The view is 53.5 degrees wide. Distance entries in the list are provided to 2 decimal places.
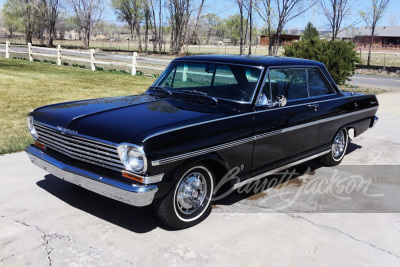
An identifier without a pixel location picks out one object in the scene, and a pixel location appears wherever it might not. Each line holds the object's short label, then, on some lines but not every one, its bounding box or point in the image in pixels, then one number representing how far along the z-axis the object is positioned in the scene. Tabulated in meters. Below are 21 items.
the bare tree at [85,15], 46.11
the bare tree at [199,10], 36.06
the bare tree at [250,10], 29.88
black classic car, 3.46
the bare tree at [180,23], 36.94
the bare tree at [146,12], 44.95
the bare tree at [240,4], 31.34
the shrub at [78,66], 21.05
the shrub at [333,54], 14.41
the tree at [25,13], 50.64
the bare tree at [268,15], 26.72
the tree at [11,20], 53.16
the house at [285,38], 86.31
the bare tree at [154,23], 43.72
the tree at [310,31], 42.98
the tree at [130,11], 46.56
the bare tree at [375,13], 30.49
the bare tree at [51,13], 49.94
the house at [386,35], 78.44
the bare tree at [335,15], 29.53
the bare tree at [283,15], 26.31
